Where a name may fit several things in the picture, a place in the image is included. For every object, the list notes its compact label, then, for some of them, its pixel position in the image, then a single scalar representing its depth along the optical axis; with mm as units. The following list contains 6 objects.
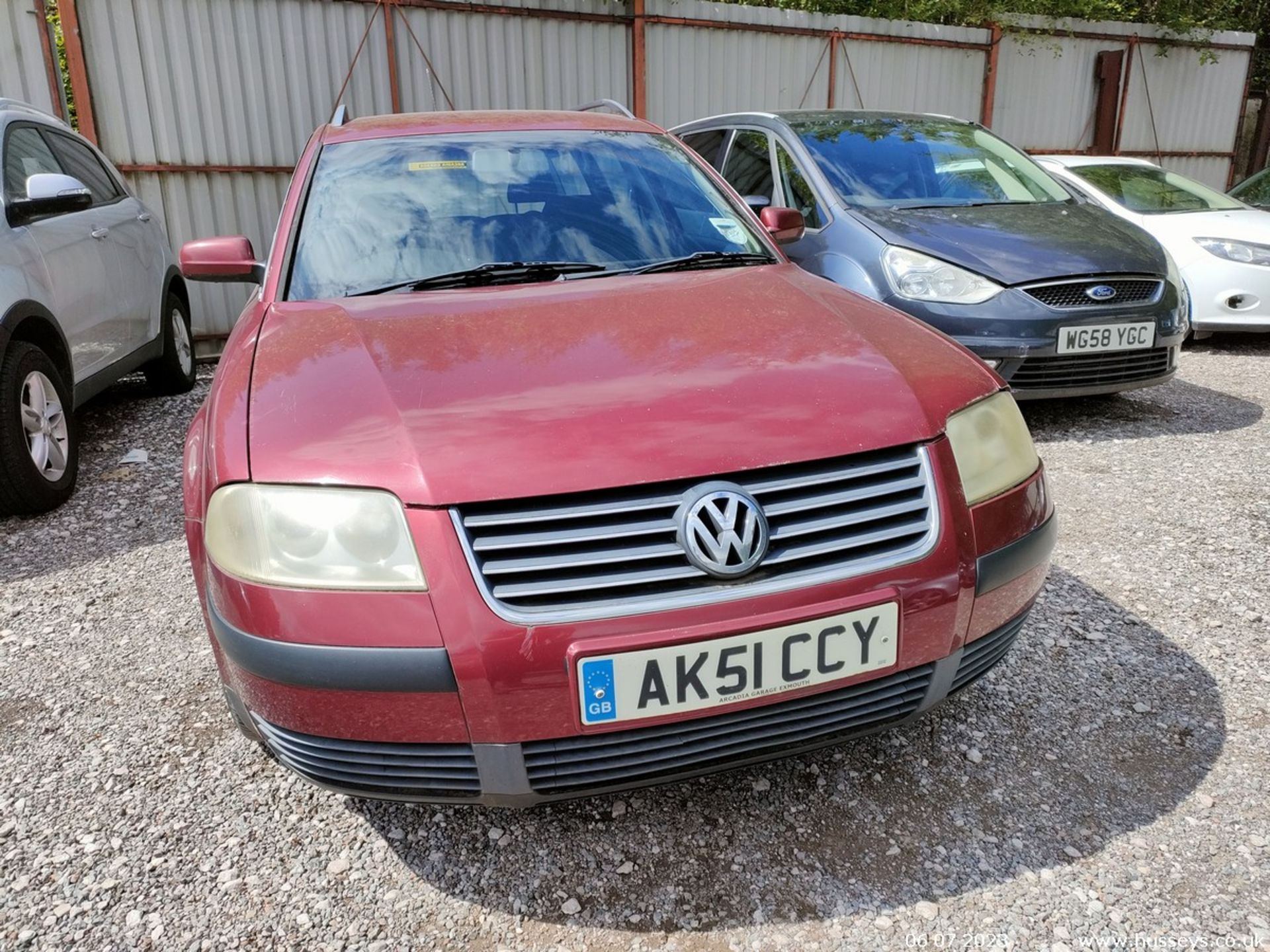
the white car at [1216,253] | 5957
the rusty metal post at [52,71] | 6074
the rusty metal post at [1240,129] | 12039
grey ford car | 4098
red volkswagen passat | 1478
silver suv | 3576
